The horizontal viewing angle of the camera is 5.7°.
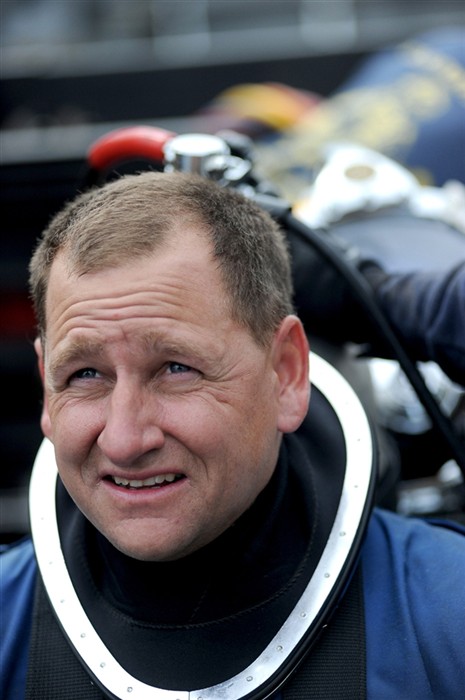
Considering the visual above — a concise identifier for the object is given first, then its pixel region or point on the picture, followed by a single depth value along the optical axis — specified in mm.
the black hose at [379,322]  3149
